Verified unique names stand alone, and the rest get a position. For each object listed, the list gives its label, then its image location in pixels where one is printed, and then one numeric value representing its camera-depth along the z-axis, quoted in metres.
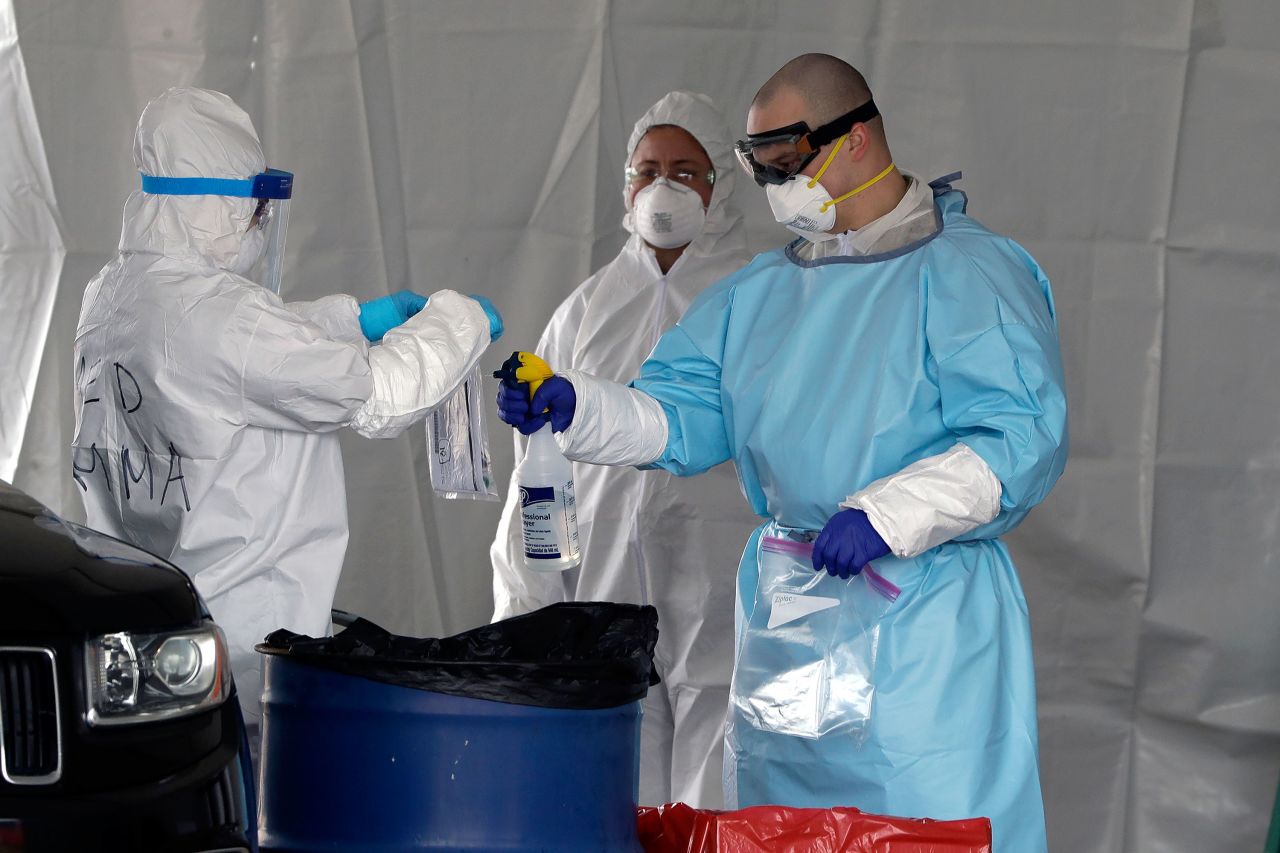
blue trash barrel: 7.23
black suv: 6.92
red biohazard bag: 7.30
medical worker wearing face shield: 7.48
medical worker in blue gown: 7.54
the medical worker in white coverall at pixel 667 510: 8.71
